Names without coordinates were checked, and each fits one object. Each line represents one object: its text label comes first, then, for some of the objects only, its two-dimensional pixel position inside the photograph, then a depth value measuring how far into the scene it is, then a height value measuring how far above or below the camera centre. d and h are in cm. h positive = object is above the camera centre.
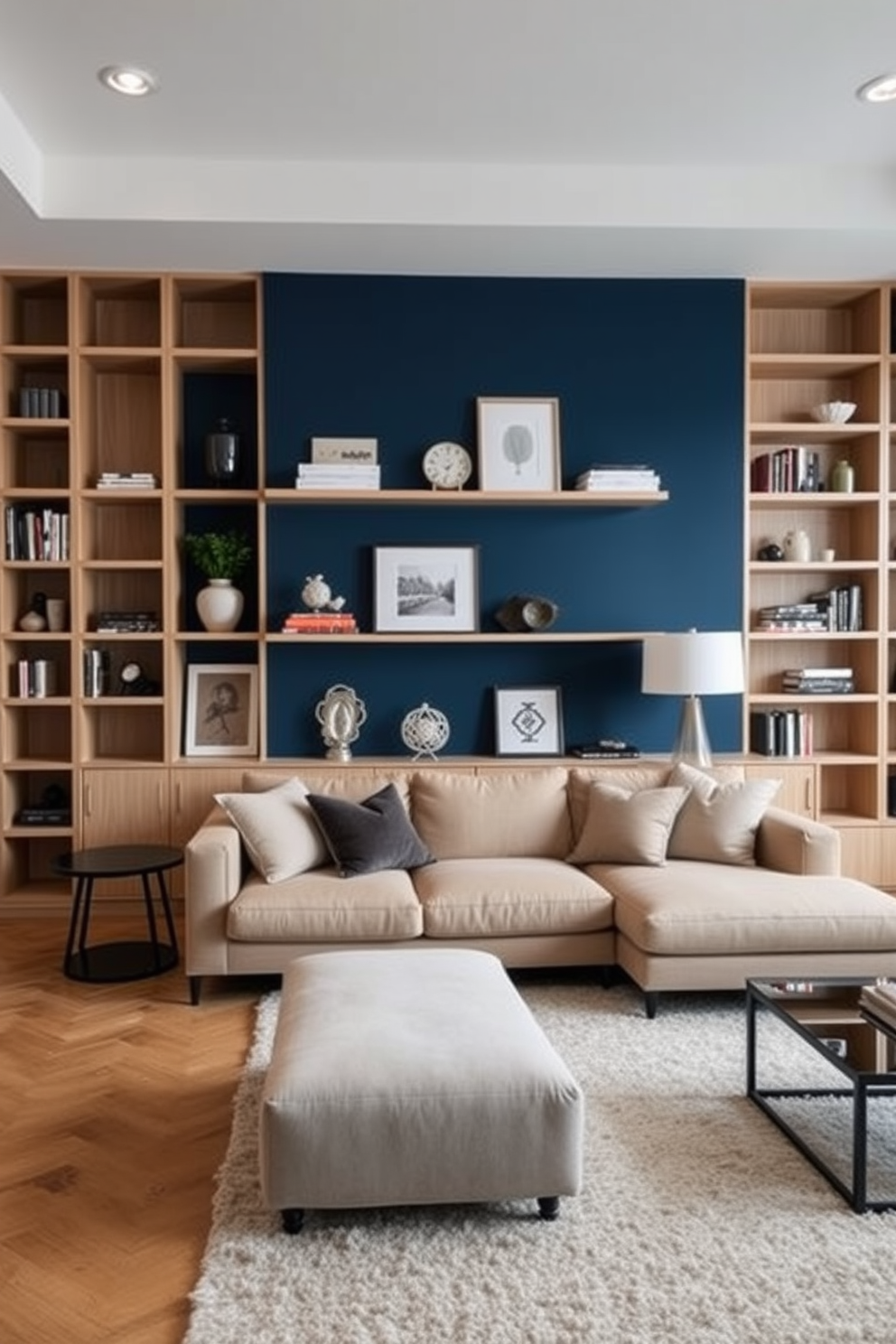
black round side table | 390 -104
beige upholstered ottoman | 217 -98
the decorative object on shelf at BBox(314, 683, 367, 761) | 488 -27
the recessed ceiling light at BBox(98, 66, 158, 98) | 350 +200
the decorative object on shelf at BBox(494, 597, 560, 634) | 496 +22
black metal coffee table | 233 -95
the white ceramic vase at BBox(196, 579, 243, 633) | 489 +27
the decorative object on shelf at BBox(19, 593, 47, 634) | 492 +22
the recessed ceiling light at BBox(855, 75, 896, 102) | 362 +202
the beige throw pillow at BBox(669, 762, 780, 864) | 410 -65
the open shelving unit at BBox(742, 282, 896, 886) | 507 +68
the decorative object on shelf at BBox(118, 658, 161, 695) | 500 -9
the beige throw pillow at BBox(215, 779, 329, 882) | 380 -64
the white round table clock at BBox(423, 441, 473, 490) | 496 +93
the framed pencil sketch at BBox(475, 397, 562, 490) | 496 +105
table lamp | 453 -4
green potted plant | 488 +43
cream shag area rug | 193 -124
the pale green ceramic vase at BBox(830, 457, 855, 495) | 512 +90
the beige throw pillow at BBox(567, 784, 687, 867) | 405 -65
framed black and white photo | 499 +35
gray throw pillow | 391 -67
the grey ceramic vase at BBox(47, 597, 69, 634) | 493 +23
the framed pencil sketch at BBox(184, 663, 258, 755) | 504 -23
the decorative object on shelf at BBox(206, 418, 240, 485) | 488 +98
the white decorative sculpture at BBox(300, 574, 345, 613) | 485 +30
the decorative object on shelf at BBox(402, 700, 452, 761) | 498 -34
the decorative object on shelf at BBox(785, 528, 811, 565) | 513 +56
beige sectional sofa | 351 -81
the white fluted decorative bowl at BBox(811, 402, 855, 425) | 507 +122
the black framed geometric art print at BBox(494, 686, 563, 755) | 502 -29
